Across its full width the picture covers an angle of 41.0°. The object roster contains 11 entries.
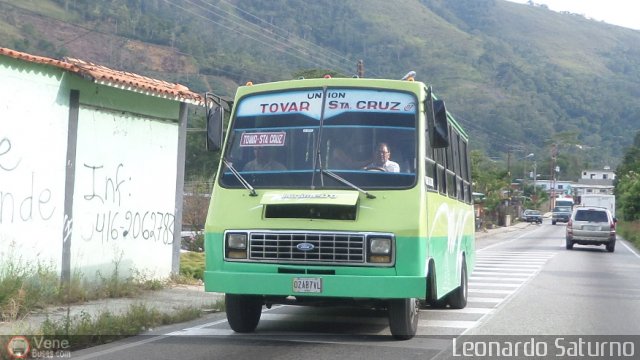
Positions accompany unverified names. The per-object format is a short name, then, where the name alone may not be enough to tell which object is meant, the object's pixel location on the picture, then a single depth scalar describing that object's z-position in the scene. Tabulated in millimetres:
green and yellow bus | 9312
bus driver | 9852
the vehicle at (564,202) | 83750
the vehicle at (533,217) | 85438
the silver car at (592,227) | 34594
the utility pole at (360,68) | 30478
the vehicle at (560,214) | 80562
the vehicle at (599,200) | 58781
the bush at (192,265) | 16750
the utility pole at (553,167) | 120188
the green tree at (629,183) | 52281
